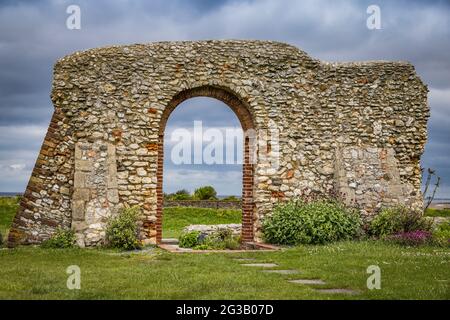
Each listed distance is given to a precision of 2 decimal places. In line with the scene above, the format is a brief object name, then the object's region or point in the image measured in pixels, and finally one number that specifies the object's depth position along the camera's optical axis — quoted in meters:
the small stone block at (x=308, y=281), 8.52
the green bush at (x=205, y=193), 32.87
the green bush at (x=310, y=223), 13.67
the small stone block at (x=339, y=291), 7.72
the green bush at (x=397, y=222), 14.32
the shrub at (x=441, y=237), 13.42
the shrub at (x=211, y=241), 14.07
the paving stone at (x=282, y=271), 9.65
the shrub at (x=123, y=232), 13.21
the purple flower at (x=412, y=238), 13.22
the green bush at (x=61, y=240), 13.17
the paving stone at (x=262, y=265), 10.30
